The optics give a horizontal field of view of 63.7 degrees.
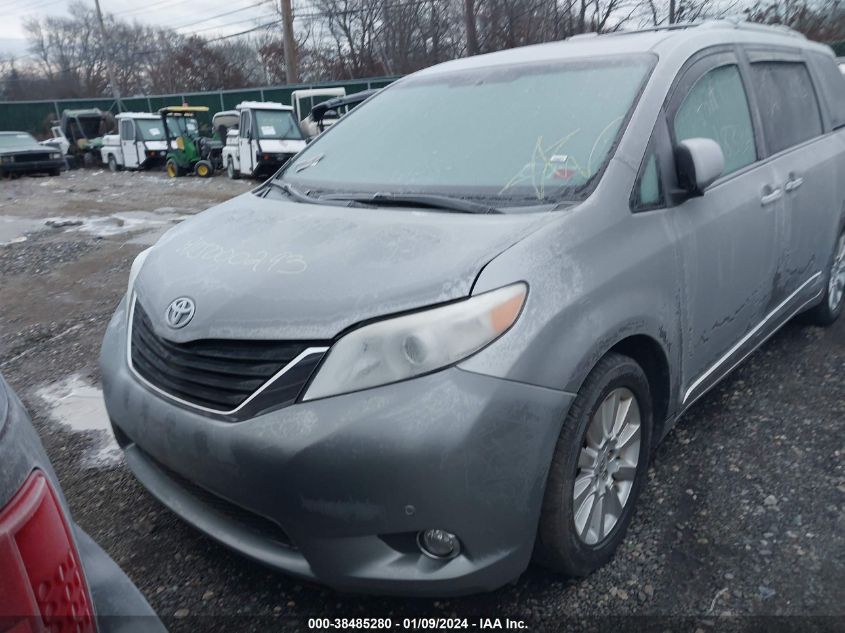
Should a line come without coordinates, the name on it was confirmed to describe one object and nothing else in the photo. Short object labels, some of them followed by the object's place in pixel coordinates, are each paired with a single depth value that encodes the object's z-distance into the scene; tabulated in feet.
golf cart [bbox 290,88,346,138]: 75.61
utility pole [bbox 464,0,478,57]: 61.87
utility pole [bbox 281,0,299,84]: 84.17
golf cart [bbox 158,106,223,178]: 62.54
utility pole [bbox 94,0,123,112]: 121.71
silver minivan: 5.87
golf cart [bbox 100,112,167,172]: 69.51
